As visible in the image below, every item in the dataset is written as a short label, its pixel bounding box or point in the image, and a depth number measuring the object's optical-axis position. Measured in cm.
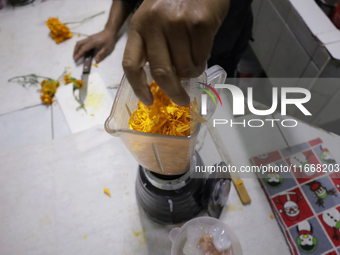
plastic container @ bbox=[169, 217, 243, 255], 49
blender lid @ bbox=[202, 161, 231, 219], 52
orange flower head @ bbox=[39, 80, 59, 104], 81
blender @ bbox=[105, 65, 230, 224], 38
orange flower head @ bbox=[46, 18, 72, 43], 94
